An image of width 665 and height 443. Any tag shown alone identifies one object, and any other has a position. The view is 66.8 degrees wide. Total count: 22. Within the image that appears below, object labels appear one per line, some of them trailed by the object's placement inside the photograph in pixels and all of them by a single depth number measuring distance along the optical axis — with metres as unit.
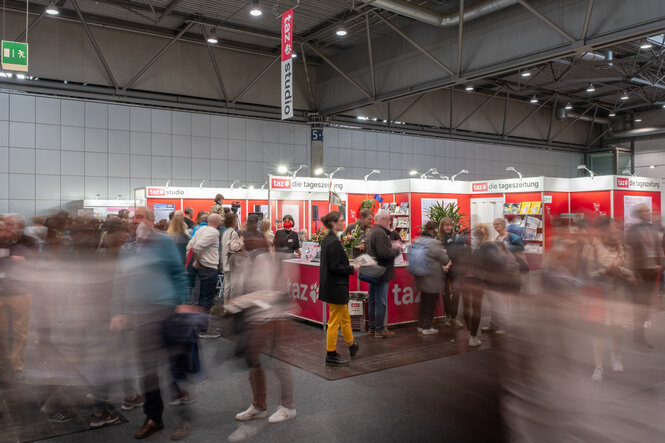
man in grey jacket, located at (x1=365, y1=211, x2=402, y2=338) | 5.87
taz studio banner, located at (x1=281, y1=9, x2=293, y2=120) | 9.59
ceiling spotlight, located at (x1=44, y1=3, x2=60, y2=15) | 11.46
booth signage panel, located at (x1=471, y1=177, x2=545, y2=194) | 12.45
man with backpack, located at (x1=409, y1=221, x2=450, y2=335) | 5.98
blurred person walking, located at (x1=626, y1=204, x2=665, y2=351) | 2.46
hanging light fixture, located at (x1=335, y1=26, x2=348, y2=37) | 13.27
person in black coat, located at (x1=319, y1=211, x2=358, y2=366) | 4.77
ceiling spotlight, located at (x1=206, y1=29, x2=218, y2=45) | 13.66
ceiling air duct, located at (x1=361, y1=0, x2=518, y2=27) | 10.95
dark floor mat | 5.05
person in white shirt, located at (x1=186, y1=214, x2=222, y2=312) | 5.99
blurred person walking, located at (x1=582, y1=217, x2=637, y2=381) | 2.26
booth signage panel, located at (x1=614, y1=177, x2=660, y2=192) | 12.09
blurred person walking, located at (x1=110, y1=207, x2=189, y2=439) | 3.22
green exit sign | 8.84
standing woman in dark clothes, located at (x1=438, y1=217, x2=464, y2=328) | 6.39
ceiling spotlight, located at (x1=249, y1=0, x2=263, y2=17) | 11.48
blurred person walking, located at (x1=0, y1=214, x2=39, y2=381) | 4.00
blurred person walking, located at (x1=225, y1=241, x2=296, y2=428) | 3.54
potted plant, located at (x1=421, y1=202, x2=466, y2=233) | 11.39
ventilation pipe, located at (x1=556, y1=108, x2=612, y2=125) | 22.25
